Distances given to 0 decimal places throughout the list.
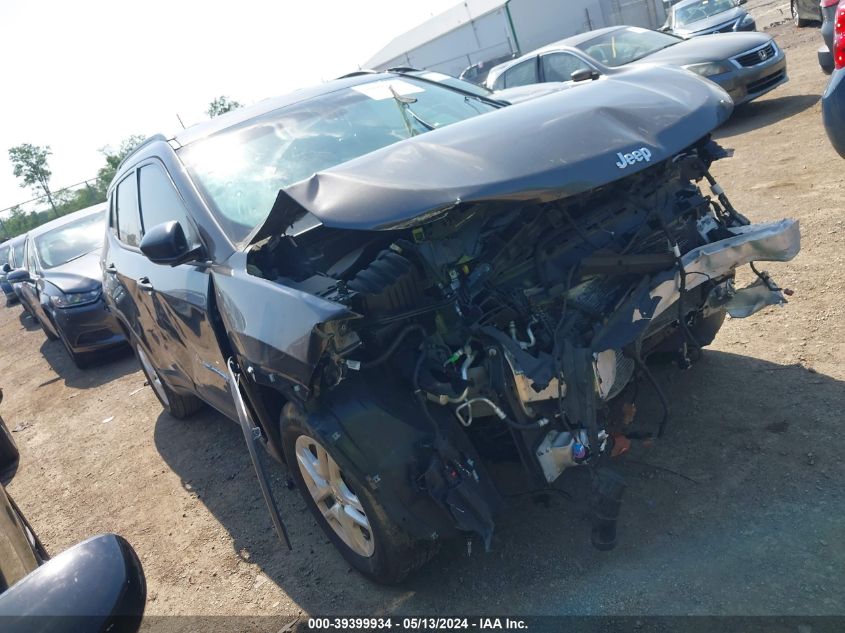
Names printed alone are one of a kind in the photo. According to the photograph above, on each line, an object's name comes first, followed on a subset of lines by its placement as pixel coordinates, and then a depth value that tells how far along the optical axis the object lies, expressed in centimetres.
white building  2846
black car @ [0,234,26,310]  1150
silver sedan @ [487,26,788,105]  895
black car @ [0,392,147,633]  138
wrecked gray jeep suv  262
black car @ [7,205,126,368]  805
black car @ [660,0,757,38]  1197
